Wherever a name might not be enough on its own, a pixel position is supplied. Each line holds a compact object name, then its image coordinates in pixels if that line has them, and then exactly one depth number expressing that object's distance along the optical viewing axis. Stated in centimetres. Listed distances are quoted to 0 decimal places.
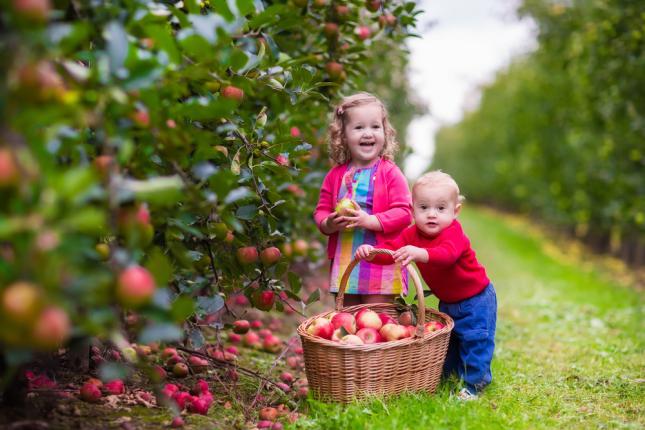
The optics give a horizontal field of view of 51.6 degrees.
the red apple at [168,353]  330
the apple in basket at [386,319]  317
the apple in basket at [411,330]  305
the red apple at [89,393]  268
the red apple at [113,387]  284
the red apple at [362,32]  387
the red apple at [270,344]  419
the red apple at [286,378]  348
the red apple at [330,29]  363
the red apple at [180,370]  321
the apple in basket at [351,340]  292
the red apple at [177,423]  252
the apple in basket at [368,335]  301
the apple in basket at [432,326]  318
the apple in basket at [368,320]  311
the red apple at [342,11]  362
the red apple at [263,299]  304
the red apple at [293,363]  388
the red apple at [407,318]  324
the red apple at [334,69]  364
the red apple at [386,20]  379
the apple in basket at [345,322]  307
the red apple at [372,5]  369
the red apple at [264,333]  432
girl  334
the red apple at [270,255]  297
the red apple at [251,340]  421
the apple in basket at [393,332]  303
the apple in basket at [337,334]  301
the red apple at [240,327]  323
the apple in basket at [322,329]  305
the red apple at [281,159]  305
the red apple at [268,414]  288
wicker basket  287
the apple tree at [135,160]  149
